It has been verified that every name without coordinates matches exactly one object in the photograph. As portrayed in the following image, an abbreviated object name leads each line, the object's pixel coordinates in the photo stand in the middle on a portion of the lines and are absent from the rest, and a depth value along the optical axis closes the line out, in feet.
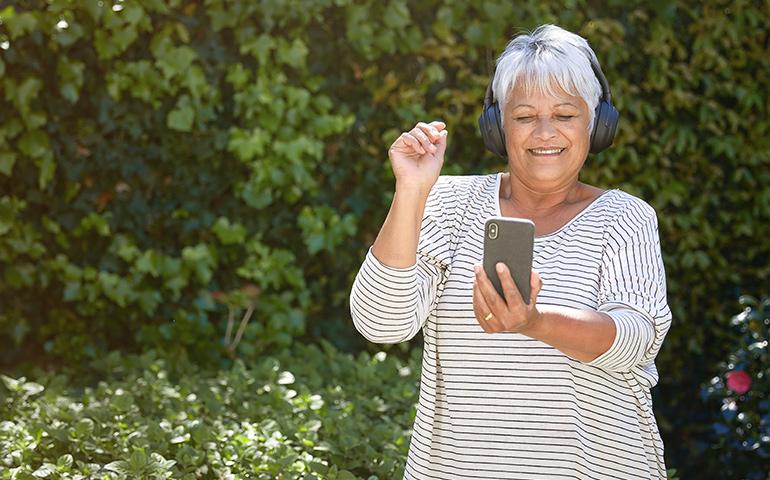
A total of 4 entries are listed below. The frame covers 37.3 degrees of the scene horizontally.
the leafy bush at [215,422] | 9.61
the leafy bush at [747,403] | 13.80
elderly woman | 6.92
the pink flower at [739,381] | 13.98
